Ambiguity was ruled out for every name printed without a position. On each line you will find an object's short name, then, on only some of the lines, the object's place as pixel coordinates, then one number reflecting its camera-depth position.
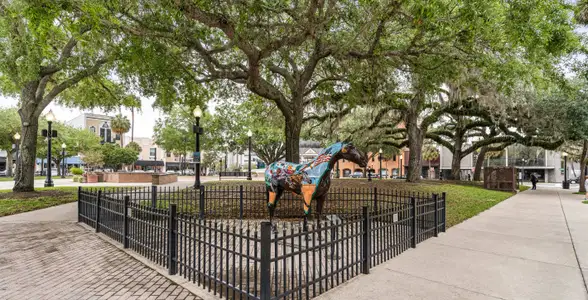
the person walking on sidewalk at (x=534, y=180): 28.77
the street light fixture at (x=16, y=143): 37.94
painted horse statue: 6.99
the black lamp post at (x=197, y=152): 15.07
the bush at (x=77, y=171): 31.55
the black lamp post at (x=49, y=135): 19.45
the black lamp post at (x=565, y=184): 31.60
